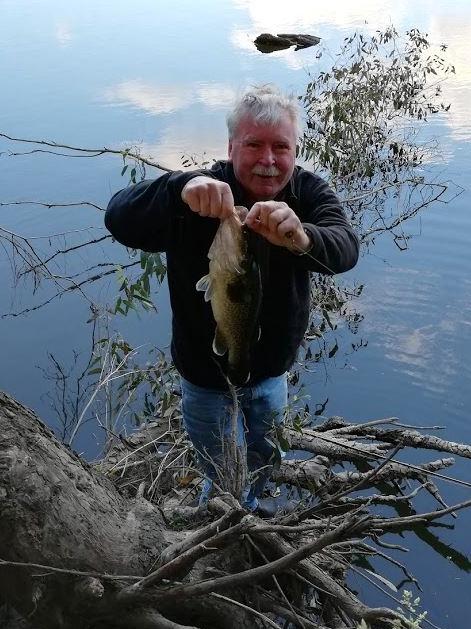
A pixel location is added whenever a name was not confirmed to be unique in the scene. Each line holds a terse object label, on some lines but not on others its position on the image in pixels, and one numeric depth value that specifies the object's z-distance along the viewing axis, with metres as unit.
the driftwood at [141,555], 2.28
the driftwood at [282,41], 12.78
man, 2.74
